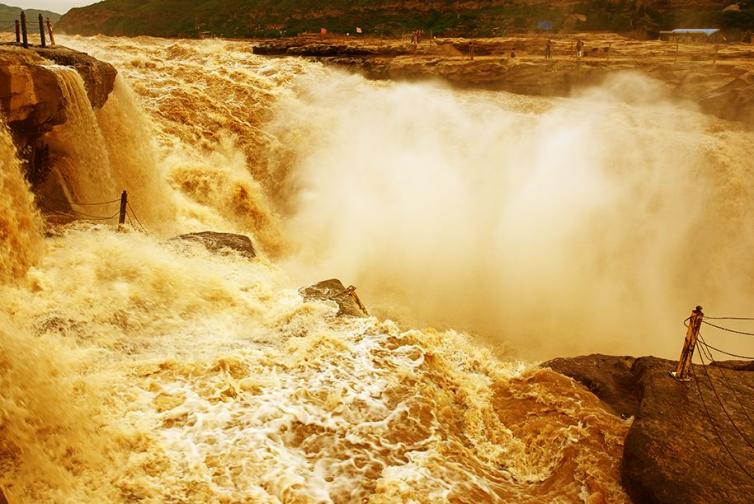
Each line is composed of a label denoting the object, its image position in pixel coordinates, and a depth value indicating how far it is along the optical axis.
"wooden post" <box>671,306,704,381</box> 5.62
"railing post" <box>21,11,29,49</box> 10.15
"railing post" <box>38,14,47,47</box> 10.89
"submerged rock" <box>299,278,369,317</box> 8.28
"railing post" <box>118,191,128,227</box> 9.52
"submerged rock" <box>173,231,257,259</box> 9.86
